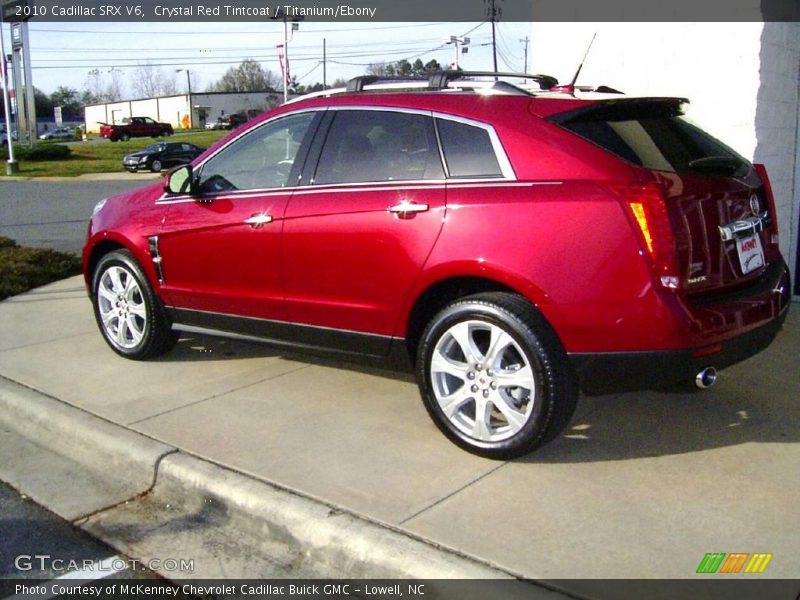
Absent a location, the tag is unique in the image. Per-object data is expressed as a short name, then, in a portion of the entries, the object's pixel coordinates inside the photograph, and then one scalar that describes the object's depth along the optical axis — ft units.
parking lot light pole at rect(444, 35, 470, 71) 139.03
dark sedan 124.36
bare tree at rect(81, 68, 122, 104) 469.20
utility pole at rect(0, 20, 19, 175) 120.26
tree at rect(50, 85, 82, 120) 441.60
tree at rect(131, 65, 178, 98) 470.72
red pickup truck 224.12
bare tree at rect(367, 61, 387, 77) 224.02
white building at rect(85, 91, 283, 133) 310.65
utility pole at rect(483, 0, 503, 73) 164.33
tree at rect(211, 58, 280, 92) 377.50
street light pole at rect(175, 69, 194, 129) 305.53
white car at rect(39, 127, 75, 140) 281.95
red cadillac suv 12.33
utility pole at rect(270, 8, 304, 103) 95.53
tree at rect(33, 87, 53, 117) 412.36
